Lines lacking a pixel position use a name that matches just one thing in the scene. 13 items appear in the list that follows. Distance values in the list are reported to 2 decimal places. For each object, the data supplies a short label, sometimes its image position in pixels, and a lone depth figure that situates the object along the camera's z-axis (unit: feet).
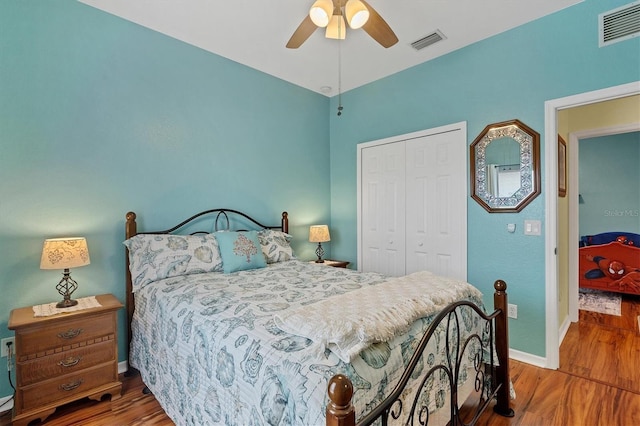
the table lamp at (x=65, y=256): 6.53
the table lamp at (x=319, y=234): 12.52
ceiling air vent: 9.28
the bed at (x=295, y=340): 3.68
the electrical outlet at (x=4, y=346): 6.79
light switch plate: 8.52
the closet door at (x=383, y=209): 11.80
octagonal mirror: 8.66
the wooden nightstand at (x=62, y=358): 5.98
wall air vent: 7.18
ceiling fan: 6.33
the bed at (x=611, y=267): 13.75
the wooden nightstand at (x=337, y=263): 12.56
